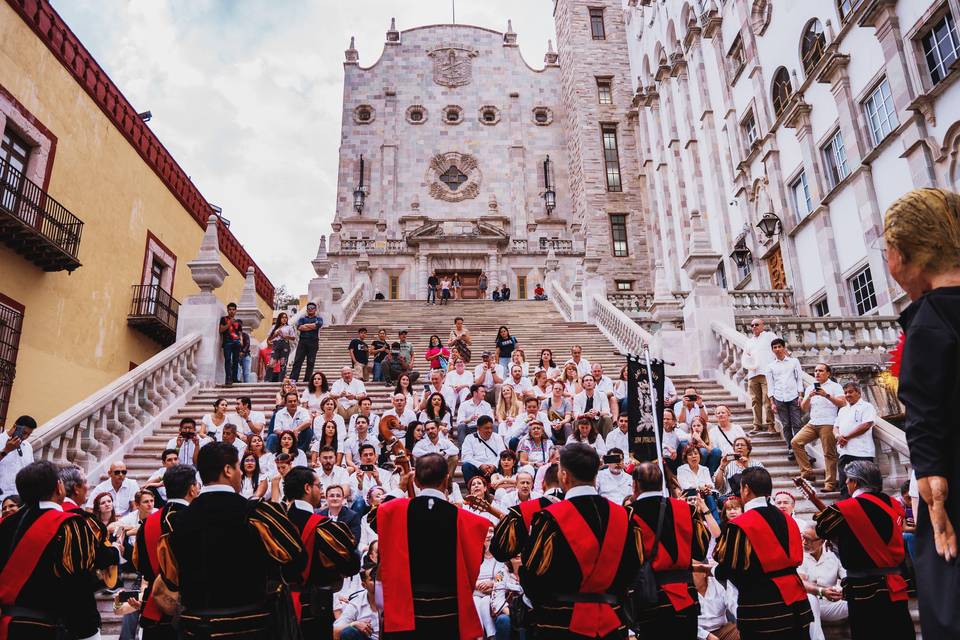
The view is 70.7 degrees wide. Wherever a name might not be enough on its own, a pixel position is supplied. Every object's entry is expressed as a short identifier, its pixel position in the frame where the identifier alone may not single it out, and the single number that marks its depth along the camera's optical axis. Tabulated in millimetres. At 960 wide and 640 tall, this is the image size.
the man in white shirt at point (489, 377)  11773
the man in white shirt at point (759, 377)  10516
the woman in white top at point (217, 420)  9734
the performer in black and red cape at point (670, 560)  4574
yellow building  14406
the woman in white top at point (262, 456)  8617
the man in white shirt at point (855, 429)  8172
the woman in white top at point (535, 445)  8992
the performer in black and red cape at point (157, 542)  4266
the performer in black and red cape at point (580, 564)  3902
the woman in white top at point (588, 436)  9141
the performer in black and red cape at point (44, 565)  4090
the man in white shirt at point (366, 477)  7945
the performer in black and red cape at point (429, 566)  3963
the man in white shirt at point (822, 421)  8734
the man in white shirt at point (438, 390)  11312
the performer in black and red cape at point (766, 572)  4566
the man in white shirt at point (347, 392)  11164
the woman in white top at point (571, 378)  11531
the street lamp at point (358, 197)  37656
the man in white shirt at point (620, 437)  9461
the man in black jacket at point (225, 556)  3689
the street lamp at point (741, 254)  24908
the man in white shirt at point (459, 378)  11977
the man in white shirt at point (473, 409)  10227
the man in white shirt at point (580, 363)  12455
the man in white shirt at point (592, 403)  10184
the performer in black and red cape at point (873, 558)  4711
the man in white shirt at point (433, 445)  8945
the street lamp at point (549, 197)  38500
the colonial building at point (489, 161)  34031
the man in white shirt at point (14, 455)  7770
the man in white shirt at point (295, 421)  9906
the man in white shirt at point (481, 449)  8922
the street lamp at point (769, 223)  22734
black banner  5625
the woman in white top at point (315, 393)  11125
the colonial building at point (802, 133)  16531
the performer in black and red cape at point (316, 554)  4078
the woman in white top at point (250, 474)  7785
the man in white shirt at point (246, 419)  10102
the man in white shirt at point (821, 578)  5910
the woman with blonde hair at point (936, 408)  2102
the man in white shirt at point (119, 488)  8000
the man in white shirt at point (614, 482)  7926
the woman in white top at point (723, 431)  9320
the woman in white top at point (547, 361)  12484
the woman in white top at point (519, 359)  12266
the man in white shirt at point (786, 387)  9617
